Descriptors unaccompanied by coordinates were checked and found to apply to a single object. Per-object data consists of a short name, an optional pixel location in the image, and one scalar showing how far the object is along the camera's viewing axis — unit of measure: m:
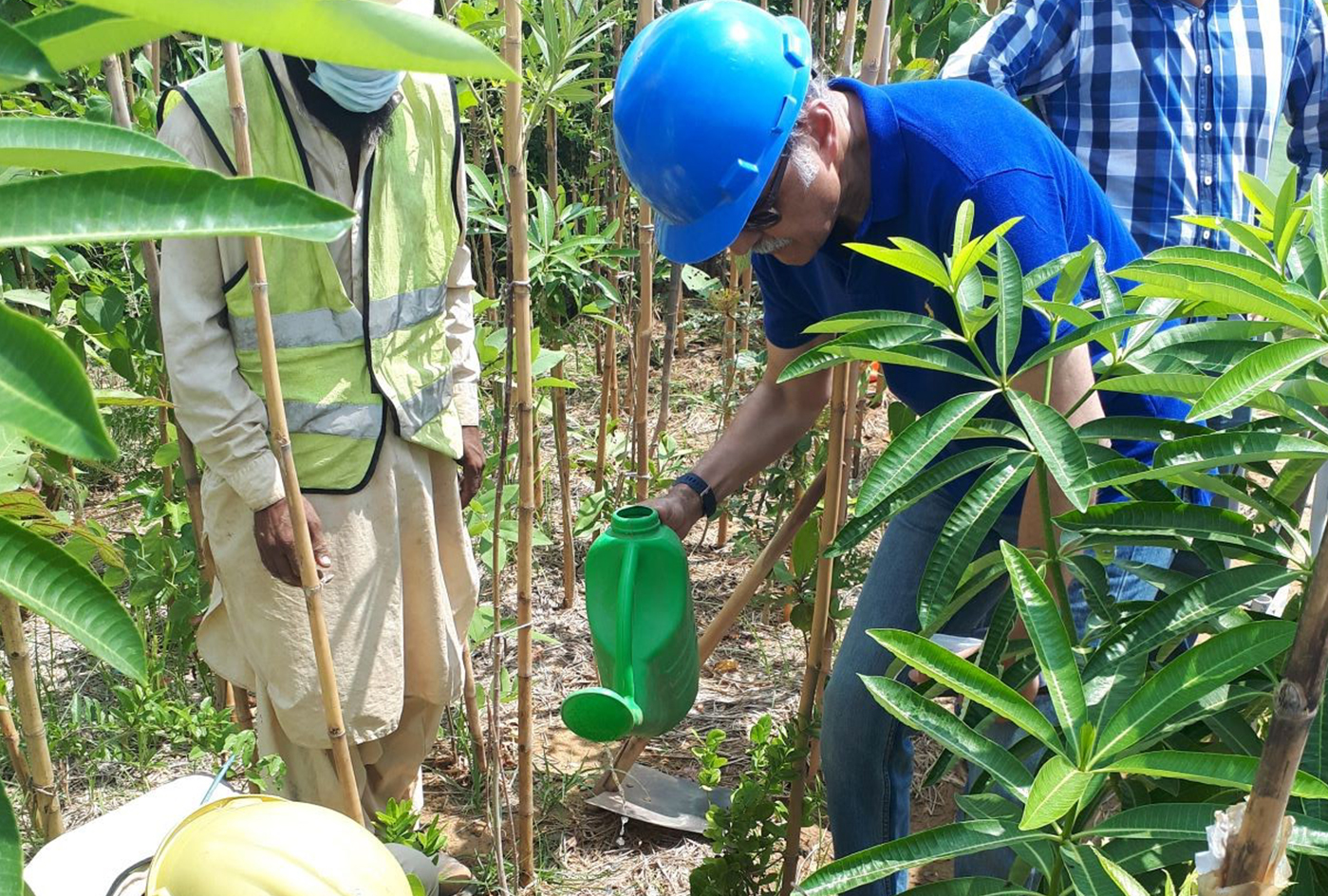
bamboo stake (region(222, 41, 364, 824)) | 1.19
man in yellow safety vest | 1.85
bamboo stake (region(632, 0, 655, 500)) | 2.41
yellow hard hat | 0.86
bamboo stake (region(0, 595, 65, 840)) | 1.39
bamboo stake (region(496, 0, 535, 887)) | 1.39
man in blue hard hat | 1.40
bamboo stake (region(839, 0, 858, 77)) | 1.53
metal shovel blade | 2.40
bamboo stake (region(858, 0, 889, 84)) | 1.48
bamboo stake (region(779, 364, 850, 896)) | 1.63
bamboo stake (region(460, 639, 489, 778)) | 2.42
